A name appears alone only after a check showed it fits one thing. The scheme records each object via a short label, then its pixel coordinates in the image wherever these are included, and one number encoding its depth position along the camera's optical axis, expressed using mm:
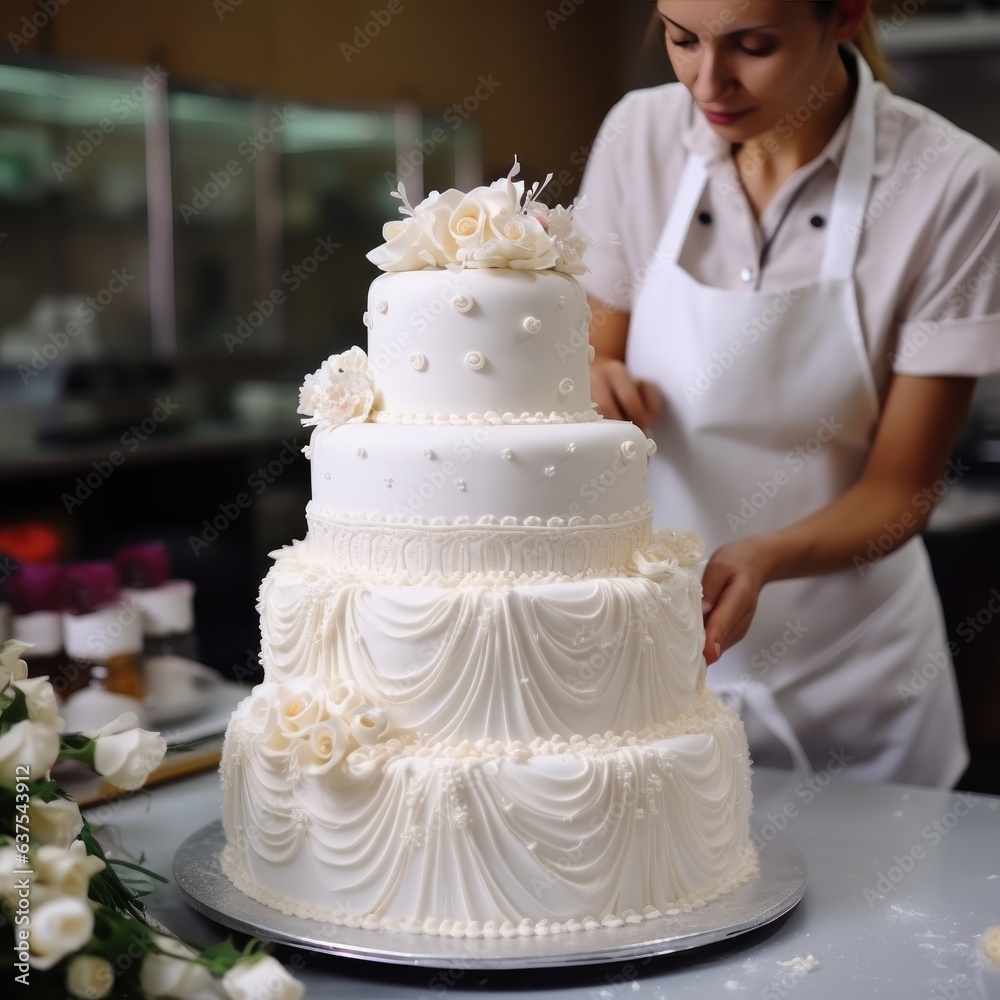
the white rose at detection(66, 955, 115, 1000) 1114
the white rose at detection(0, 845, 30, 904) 1086
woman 2188
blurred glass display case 4488
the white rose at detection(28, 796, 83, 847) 1192
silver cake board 1408
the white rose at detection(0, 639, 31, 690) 1316
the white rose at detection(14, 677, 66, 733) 1243
